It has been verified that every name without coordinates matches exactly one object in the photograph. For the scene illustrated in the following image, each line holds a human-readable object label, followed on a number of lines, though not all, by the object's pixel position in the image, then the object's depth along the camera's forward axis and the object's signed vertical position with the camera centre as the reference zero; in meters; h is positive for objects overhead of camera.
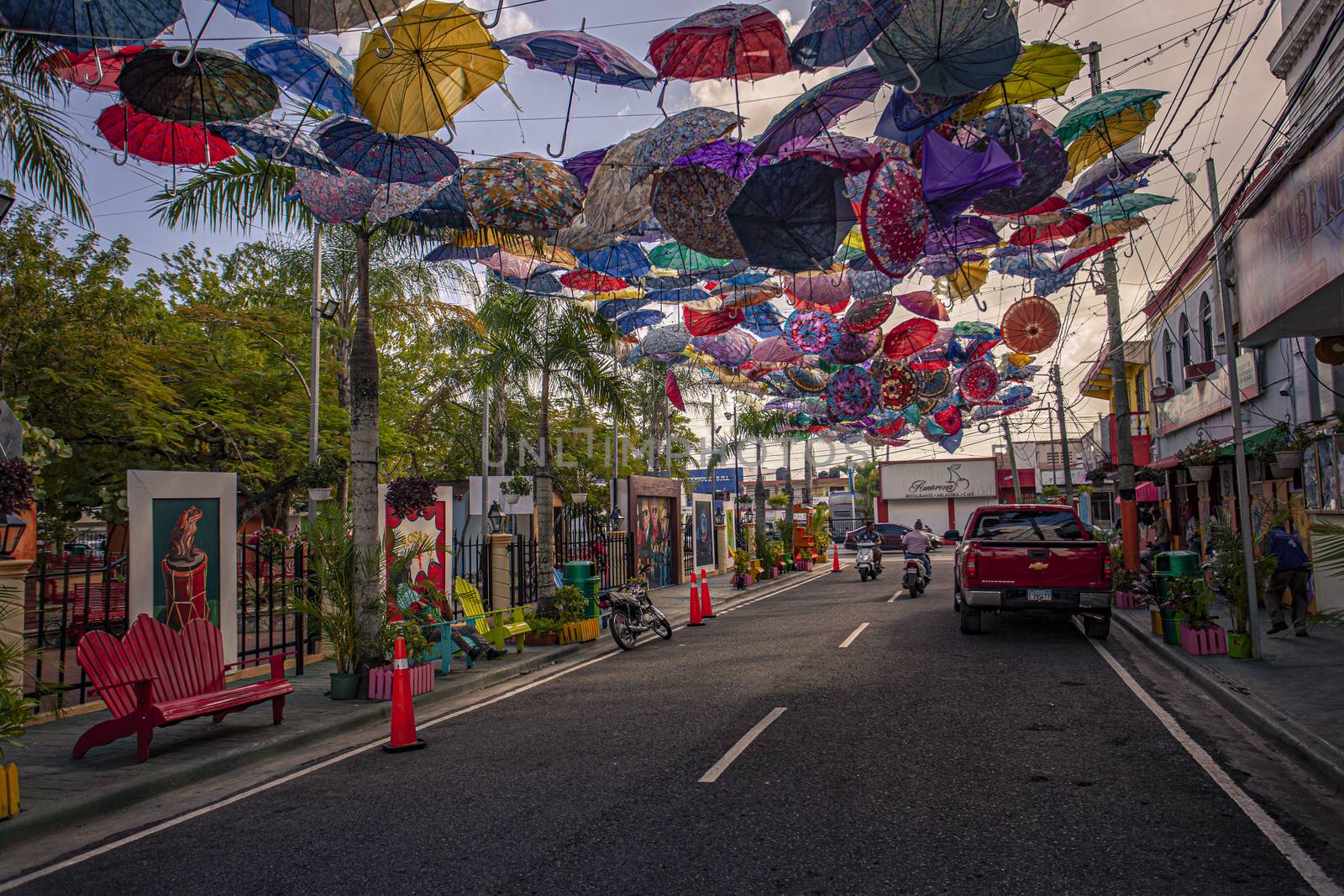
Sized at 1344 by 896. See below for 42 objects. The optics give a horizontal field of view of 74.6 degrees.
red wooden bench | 7.55 -1.39
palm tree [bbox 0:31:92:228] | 8.66 +4.09
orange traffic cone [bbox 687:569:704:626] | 17.36 -1.93
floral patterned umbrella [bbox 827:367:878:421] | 17.36 +2.39
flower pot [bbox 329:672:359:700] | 10.45 -1.91
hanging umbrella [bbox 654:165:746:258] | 8.59 +3.10
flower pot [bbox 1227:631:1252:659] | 11.05 -1.81
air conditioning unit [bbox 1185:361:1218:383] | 20.06 +3.10
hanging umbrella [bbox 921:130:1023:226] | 7.27 +2.80
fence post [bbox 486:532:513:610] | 17.06 -0.96
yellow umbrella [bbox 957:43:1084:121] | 7.70 +3.83
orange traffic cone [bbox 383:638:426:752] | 8.06 -1.75
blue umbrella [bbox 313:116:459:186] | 8.20 +3.54
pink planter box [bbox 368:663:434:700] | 10.48 -1.89
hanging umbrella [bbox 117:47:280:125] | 6.98 +3.60
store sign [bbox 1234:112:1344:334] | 8.80 +2.95
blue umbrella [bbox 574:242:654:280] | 11.97 +3.54
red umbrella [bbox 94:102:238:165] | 8.17 +3.73
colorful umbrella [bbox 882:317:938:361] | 15.57 +3.08
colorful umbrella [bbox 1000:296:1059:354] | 14.07 +2.96
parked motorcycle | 14.10 -1.65
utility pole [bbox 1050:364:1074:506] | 36.49 +3.13
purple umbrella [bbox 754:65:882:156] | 7.20 +3.39
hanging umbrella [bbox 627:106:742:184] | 7.83 +3.41
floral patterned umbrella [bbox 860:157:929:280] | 7.65 +2.61
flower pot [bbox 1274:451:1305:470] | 14.93 +0.70
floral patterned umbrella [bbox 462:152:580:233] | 8.74 +3.23
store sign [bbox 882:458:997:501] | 67.00 +2.31
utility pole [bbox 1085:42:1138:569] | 18.42 +1.75
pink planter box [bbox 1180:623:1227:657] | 11.64 -1.83
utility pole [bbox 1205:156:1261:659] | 10.61 +0.64
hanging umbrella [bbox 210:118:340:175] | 8.10 +3.61
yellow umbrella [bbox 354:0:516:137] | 7.16 +3.84
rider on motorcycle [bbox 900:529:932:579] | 21.53 -0.82
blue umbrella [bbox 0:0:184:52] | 6.43 +3.77
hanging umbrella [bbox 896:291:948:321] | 14.10 +3.30
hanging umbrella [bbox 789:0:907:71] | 6.52 +3.65
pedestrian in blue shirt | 12.31 -0.89
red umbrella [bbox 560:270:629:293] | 12.92 +3.51
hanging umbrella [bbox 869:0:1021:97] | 6.60 +3.53
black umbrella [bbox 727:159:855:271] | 8.05 +2.83
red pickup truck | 12.99 -1.05
